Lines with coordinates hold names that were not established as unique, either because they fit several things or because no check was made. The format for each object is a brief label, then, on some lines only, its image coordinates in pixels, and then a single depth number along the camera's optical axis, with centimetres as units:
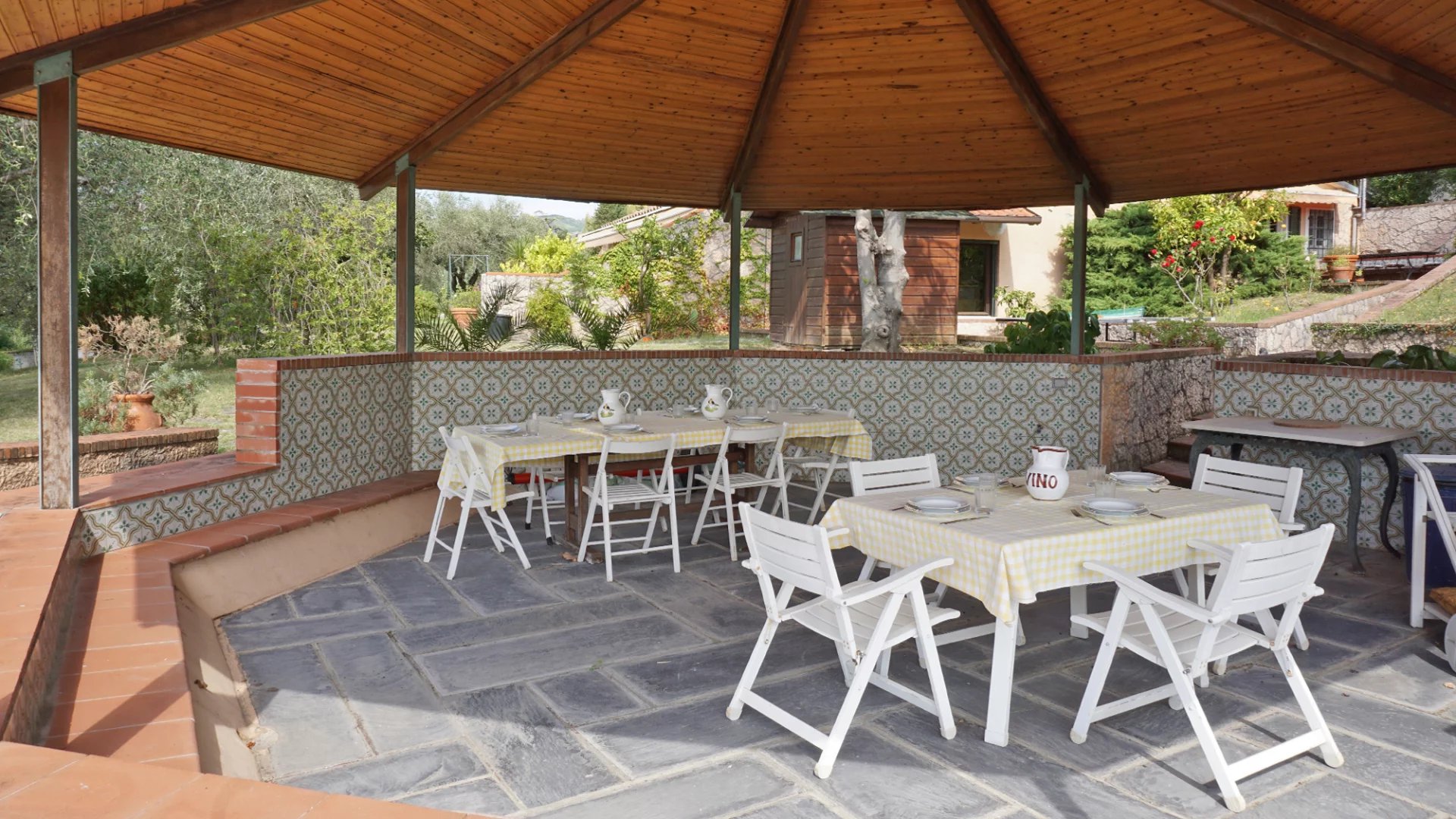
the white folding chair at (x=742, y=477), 569
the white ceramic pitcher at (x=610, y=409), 567
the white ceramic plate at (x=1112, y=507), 344
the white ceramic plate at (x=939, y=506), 344
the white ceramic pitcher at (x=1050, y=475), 373
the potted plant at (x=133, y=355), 709
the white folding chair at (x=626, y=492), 534
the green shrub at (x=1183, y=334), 1303
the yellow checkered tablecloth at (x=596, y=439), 526
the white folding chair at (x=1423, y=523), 431
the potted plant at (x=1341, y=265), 2211
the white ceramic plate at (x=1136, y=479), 402
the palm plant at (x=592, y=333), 948
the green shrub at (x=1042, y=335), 839
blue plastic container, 480
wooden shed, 1736
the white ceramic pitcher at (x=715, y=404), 615
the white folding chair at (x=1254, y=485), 412
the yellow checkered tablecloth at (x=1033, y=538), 308
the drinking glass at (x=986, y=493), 356
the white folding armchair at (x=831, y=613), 299
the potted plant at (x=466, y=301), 2125
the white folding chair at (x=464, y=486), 531
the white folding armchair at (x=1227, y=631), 282
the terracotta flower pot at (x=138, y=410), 705
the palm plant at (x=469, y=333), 853
